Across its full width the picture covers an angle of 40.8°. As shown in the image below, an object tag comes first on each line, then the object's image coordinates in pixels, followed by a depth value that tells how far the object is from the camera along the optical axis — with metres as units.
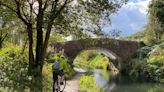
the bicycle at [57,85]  8.02
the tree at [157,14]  21.69
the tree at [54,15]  8.50
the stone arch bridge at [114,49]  25.70
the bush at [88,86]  11.50
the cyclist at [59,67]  7.58
